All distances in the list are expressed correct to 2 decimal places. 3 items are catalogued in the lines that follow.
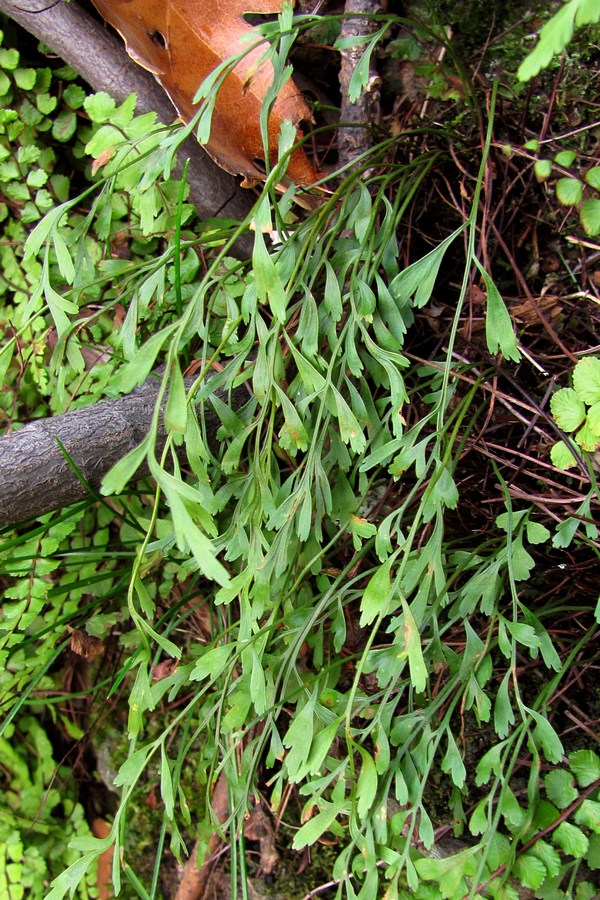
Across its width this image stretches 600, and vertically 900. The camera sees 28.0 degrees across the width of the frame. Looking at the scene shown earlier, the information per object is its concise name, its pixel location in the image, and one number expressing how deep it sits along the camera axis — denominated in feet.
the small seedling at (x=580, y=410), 0.81
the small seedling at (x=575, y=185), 0.82
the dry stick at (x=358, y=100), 0.90
